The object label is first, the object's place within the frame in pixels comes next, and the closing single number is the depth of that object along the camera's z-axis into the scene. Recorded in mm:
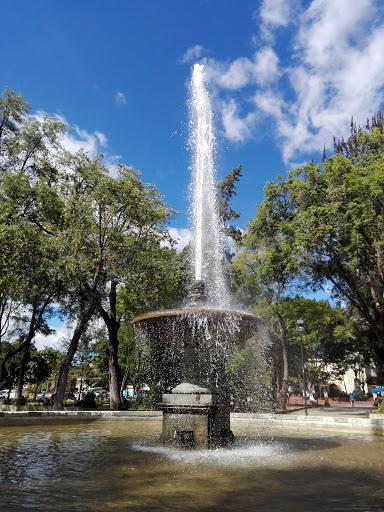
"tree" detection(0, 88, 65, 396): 17906
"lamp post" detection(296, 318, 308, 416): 19219
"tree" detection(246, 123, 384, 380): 19594
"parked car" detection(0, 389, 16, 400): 55409
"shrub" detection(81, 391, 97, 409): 18314
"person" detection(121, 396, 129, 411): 21162
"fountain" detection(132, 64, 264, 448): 8008
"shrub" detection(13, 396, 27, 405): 19781
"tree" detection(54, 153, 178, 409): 18672
